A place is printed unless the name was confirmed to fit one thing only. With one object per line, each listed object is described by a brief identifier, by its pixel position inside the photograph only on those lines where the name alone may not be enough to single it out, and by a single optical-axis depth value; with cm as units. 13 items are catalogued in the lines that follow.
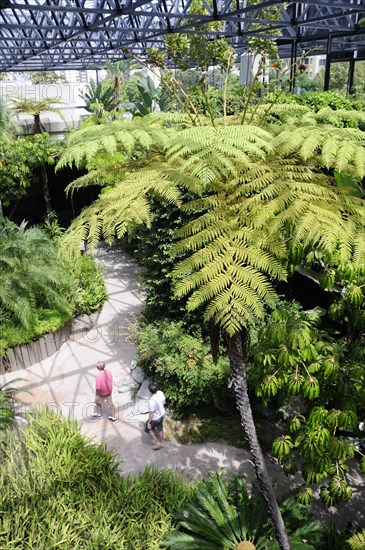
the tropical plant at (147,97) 1385
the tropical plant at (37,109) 1225
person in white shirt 569
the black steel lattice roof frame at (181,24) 1043
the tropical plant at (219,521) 408
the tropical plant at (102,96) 1623
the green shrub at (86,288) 896
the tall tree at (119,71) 1803
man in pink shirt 618
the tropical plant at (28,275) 768
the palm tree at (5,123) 978
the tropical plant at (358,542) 324
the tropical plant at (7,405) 572
